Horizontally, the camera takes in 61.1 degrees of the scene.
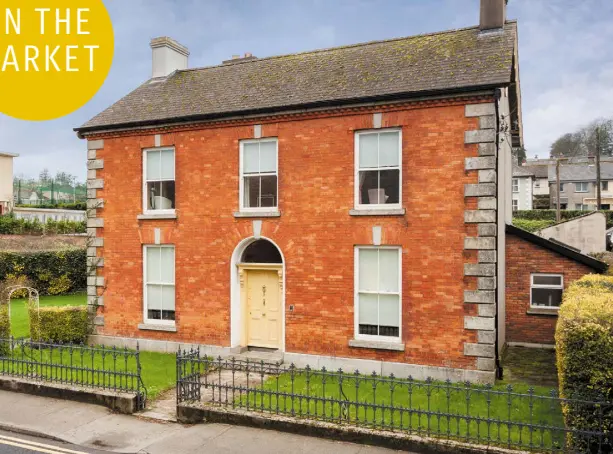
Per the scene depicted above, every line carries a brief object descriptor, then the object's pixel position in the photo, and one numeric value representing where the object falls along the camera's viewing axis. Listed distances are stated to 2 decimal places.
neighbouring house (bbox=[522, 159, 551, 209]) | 81.31
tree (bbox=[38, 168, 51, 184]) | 107.66
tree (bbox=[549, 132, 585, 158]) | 113.00
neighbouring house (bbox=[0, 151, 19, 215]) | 55.34
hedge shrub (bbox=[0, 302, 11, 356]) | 14.25
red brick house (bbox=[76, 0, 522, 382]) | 12.65
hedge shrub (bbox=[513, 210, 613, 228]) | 57.34
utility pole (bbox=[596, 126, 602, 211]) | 56.52
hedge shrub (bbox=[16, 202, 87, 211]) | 56.22
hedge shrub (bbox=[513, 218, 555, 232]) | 46.12
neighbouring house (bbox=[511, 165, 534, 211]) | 74.81
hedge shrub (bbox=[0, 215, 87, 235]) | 37.16
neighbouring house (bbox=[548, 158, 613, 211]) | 78.31
